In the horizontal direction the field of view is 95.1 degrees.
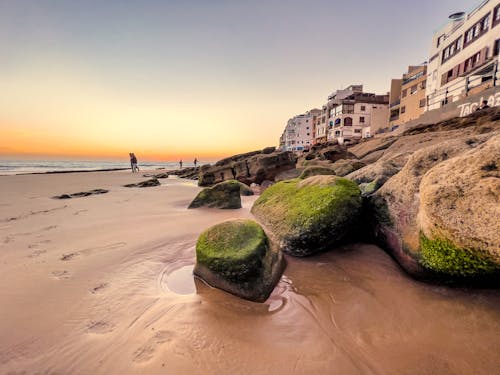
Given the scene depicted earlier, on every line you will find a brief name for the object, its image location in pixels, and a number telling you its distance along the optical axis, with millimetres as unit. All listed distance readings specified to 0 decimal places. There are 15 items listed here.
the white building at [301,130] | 77188
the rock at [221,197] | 7281
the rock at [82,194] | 9633
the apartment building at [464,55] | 19531
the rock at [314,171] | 7918
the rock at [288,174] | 13156
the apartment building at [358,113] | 47656
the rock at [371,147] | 16300
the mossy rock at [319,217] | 3438
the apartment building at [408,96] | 34000
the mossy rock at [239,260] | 2668
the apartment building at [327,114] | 56219
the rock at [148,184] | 14316
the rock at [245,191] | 10289
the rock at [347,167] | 8961
